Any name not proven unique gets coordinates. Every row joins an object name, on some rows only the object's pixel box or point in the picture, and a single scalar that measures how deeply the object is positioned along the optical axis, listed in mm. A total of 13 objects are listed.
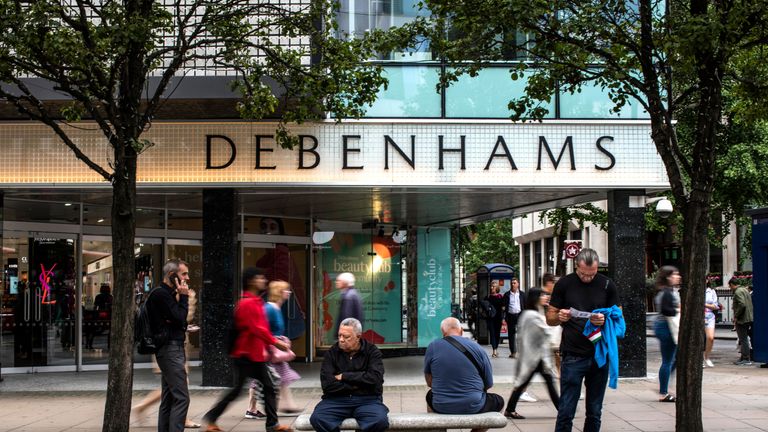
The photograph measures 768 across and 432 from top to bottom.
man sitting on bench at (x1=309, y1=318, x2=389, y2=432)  7594
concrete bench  7535
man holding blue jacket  7812
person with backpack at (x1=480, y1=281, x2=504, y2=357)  20141
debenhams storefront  13695
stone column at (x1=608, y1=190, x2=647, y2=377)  14008
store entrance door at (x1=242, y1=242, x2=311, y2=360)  18391
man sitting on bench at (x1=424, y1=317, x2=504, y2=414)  7613
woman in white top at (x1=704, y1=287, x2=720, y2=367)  16453
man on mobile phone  8641
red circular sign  25641
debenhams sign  13672
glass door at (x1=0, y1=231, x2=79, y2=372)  16406
